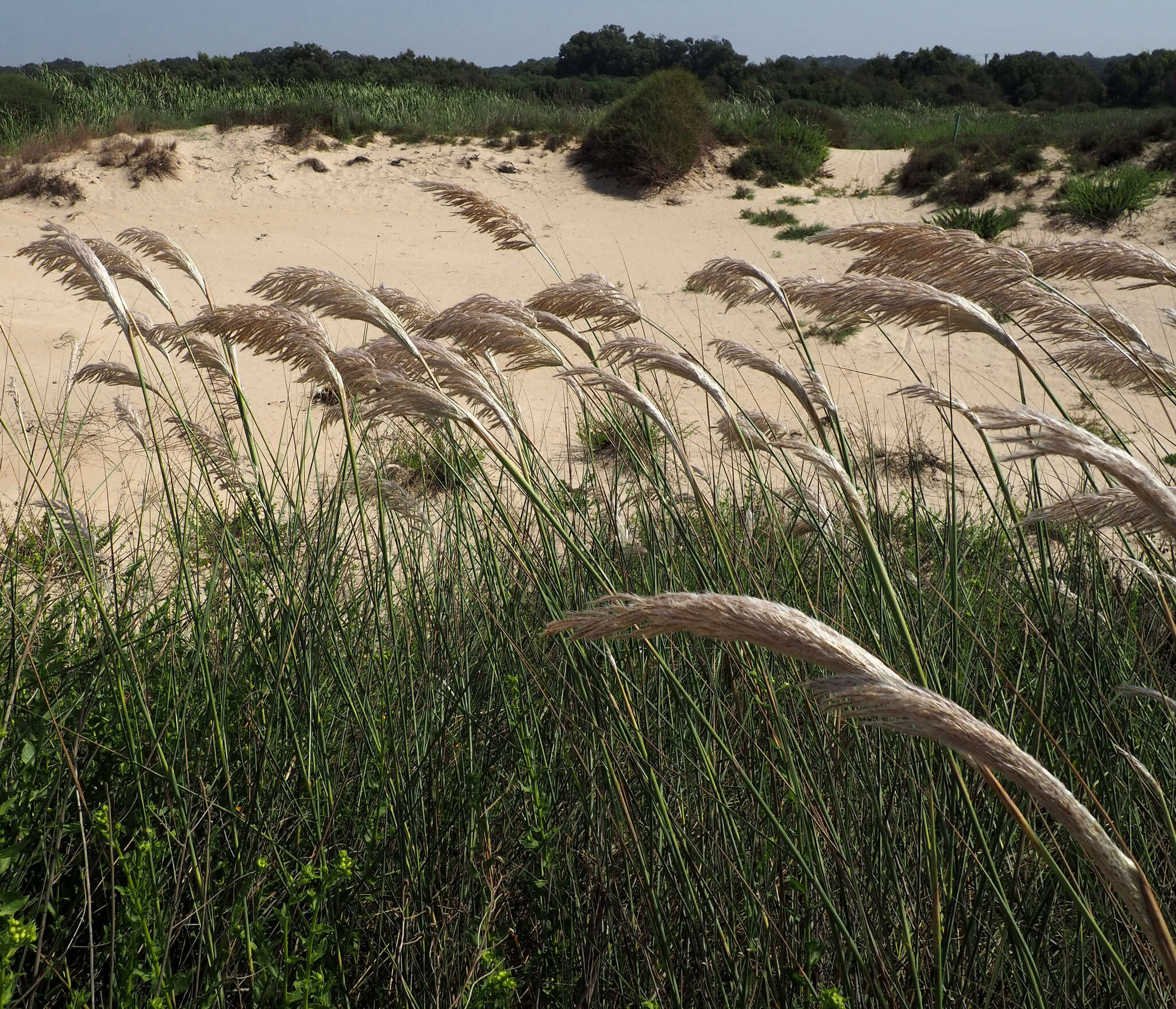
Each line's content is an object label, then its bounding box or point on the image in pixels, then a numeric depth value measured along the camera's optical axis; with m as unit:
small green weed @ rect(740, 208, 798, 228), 13.51
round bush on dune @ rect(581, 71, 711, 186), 14.82
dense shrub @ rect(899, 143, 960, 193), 13.94
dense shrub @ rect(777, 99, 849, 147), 17.12
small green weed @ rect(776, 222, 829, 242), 12.64
